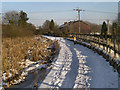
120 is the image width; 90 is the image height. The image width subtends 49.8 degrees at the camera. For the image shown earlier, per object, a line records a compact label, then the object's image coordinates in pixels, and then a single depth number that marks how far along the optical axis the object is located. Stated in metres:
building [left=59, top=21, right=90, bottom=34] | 53.38
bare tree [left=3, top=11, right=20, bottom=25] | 31.09
